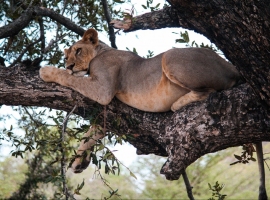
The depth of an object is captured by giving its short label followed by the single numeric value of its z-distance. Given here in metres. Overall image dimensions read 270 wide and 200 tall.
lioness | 9.29
